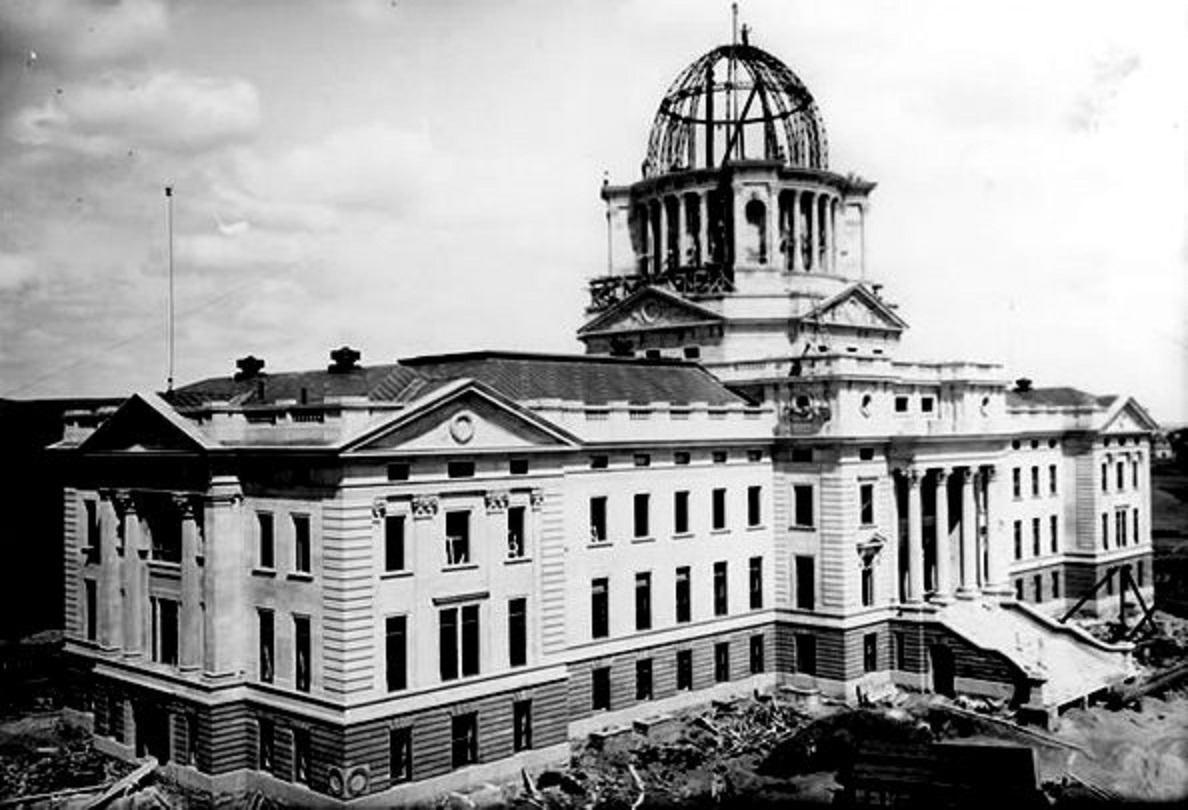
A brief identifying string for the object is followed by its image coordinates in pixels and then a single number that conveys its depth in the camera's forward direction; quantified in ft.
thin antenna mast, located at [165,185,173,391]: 150.34
